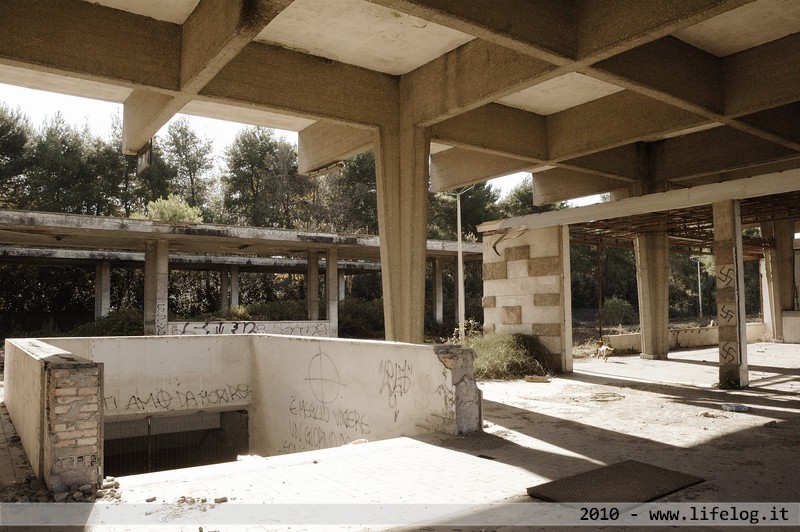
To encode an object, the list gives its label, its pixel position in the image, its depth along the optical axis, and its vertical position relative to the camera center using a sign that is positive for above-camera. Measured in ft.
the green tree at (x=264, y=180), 154.92 +33.97
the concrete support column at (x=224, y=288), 115.64 +2.97
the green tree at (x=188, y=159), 164.25 +42.24
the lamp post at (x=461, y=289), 62.75 +1.33
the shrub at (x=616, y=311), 137.90 -3.35
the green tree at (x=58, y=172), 132.87 +31.97
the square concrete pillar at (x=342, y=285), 120.76 +3.59
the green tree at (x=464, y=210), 147.43 +23.46
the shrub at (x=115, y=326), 84.02 -3.21
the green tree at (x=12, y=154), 129.18 +35.18
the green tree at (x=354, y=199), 149.59 +27.32
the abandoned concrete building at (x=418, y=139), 25.86 +11.64
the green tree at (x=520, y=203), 157.89 +26.99
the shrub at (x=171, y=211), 123.24 +20.41
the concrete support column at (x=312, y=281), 94.08 +3.48
